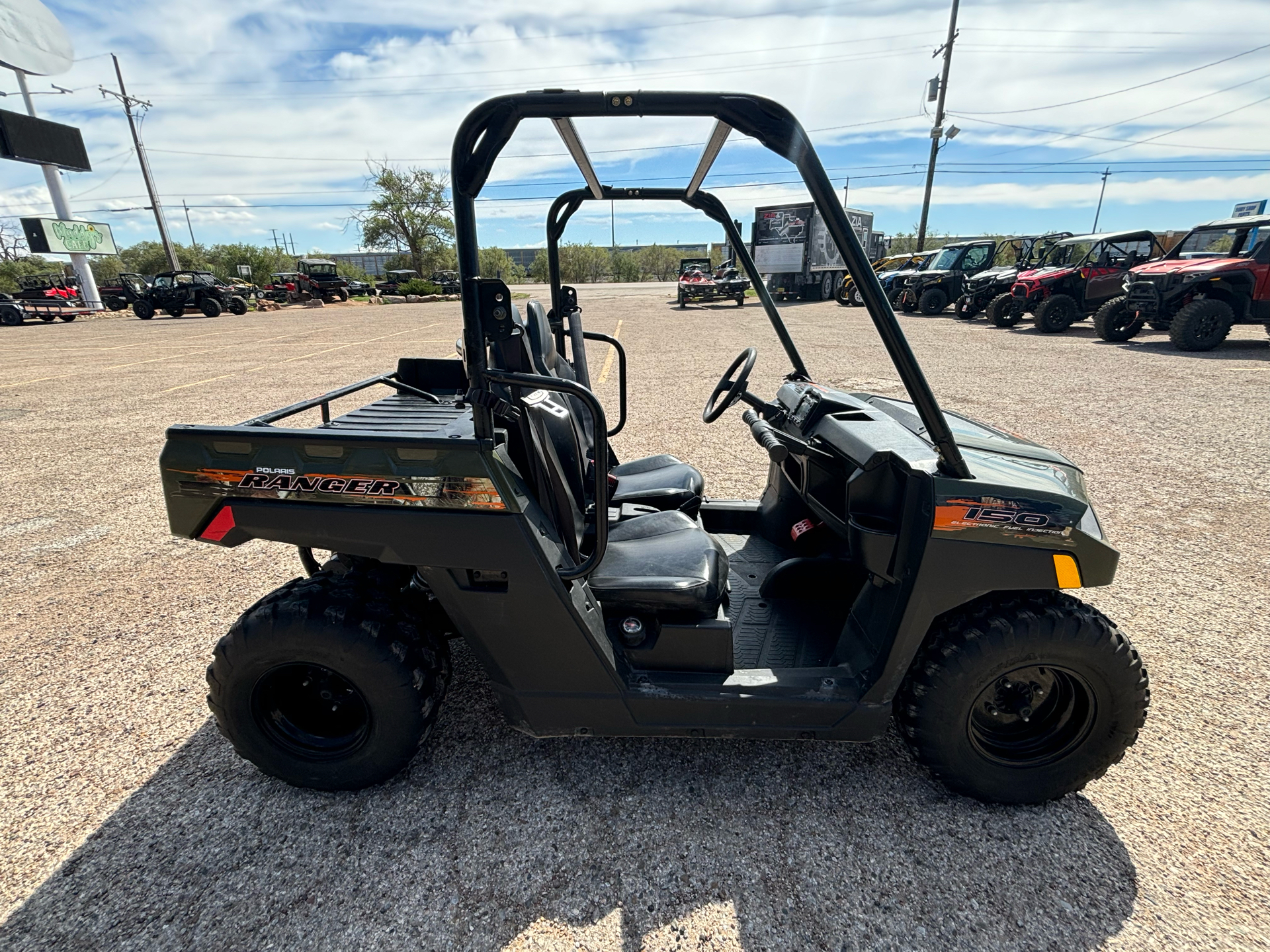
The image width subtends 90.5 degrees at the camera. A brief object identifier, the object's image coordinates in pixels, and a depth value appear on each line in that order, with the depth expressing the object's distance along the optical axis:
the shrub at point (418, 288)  36.56
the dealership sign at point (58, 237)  28.58
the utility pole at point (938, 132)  25.48
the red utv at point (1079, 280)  12.49
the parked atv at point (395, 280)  39.59
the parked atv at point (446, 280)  31.47
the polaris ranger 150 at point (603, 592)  1.71
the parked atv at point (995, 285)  15.19
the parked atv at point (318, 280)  31.94
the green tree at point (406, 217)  46.97
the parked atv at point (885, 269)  21.94
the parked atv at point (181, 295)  22.69
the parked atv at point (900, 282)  18.34
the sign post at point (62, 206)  27.67
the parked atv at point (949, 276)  17.42
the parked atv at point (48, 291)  22.84
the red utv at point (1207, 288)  9.59
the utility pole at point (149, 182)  33.47
